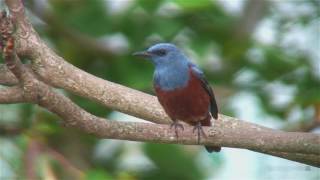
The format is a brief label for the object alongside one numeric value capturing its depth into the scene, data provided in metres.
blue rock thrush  7.02
